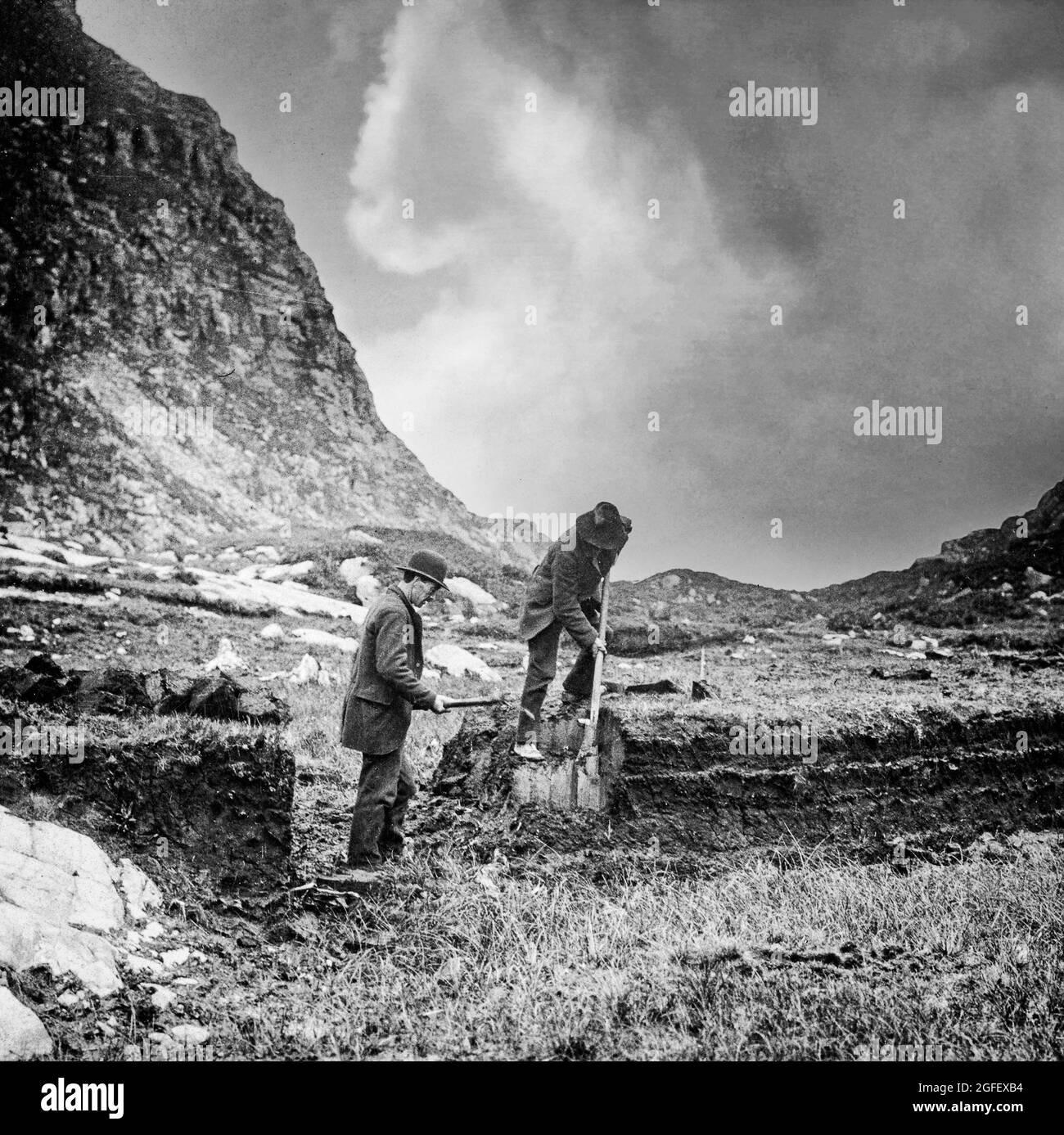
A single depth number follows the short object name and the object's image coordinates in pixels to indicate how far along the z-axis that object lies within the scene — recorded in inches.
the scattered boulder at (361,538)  1055.0
